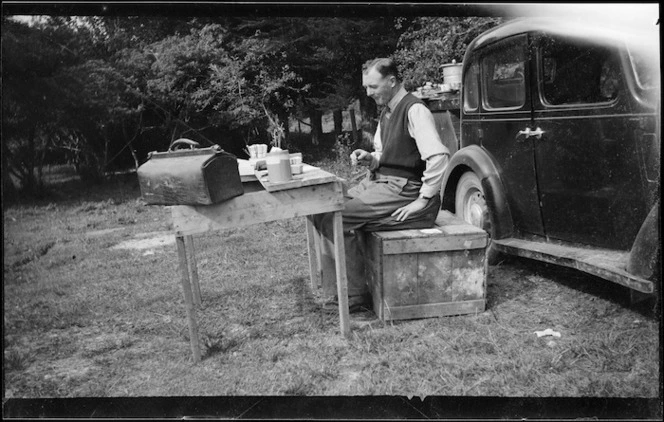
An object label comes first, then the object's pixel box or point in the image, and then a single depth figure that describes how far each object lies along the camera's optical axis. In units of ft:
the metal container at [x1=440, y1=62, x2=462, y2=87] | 20.71
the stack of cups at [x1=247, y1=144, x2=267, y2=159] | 13.26
